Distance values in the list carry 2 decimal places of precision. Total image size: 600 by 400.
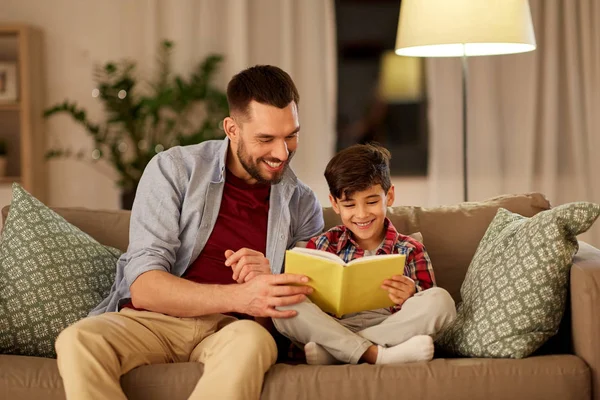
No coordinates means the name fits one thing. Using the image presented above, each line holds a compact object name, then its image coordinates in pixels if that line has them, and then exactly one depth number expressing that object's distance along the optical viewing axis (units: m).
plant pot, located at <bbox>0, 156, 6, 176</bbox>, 4.89
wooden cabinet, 4.80
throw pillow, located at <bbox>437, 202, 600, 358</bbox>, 2.24
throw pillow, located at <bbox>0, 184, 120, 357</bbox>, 2.41
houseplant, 4.84
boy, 2.25
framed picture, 4.82
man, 2.12
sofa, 2.17
